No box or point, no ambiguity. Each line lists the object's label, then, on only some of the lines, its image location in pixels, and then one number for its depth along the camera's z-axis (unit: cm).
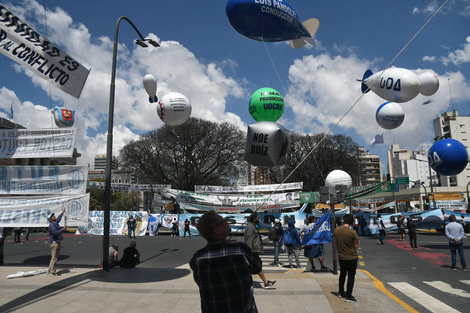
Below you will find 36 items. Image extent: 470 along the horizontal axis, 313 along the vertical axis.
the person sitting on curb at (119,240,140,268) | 951
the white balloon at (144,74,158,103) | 1274
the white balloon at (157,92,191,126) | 1190
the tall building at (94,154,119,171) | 15777
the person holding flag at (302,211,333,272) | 925
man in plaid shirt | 262
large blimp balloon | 767
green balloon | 1072
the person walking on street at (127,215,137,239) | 2190
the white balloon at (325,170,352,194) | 1783
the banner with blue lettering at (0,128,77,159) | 937
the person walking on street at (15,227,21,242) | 1977
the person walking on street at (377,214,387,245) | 1697
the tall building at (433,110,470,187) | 7737
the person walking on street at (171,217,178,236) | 2375
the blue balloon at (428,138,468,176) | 1239
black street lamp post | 879
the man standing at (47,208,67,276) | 836
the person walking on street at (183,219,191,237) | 2311
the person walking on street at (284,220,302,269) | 993
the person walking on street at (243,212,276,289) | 768
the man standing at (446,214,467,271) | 955
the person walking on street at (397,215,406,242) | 1794
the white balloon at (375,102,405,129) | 1284
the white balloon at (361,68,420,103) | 1114
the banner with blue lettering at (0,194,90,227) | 928
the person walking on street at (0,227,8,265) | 1018
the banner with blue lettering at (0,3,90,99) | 681
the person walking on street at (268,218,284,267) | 1072
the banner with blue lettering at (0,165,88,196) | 946
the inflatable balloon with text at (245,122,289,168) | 754
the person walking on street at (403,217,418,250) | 1472
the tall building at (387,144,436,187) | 10194
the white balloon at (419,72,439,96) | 1188
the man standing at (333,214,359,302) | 618
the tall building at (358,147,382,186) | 12068
